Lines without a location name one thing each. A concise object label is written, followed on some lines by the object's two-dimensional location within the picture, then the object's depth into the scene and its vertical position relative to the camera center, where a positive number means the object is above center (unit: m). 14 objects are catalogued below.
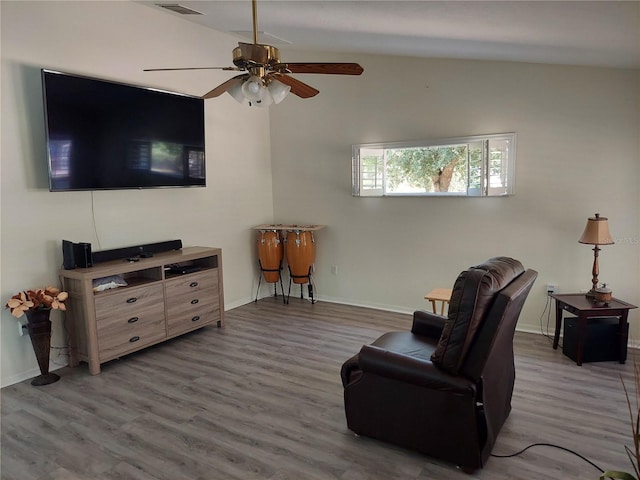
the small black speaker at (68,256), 3.57 -0.48
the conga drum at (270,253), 5.44 -0.74
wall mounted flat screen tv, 3.41 +0.54
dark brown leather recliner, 2.16 -1.00
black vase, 3.33 -1.08
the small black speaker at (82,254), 3.59 -0.47
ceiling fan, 2.45 +0.72
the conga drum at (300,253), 5.33 -0.73
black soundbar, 3.88 -0.52
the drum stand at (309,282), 5.47 -1.14
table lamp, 3.61 -0.38
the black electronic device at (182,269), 4.30 -0.73
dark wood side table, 3.47 -0.98
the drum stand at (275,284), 5.54 -1.23
